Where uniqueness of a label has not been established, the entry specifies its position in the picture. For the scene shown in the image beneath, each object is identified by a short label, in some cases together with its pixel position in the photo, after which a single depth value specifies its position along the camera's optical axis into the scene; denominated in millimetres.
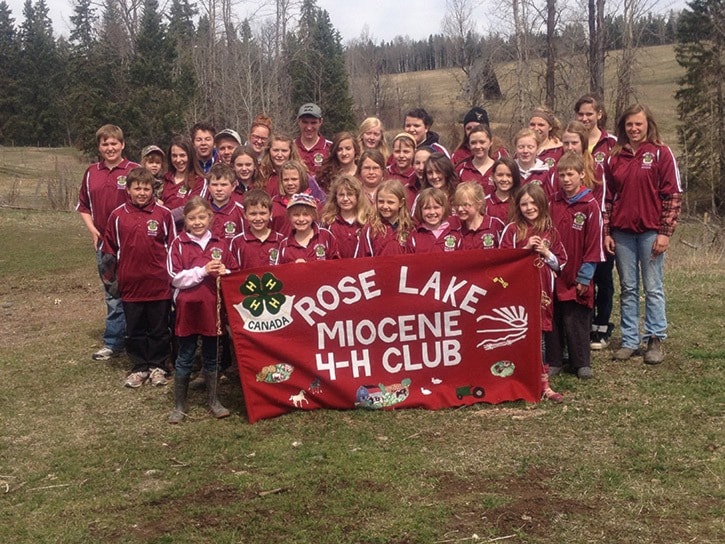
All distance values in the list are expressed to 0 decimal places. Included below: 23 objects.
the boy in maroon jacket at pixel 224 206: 6590
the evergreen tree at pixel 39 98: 62312
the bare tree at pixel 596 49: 23188
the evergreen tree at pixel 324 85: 53188
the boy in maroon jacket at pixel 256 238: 6176
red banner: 5938
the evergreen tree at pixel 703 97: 34562
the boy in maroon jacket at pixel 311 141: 7957
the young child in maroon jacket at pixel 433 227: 6164
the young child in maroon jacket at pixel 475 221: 6145
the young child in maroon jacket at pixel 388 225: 6242
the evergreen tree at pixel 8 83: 62469
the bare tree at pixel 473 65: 32741
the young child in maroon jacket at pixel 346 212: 6301
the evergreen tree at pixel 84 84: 44969
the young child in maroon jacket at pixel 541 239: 6031
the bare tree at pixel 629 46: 24719
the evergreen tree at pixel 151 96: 40906
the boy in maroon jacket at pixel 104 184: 7496
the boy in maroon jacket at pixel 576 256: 6359
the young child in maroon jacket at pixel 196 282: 5949
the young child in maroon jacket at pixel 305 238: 6133
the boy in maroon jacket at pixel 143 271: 6871
